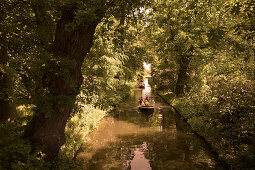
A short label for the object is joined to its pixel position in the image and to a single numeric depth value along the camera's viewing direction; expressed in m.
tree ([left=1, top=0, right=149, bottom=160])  5.19
